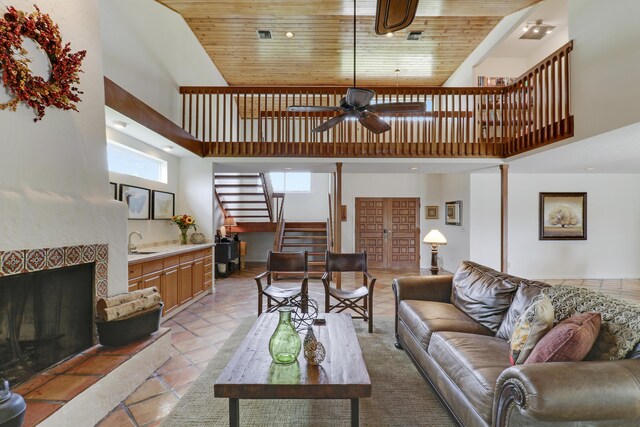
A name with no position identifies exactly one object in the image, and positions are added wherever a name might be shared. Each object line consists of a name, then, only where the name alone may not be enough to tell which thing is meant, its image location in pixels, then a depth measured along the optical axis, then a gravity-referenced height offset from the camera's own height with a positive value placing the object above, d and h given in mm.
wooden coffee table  1631 -865
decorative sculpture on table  1844 -790
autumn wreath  1886 +996
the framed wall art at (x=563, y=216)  6598 +61
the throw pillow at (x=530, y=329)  1725 -620
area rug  2039 -1313
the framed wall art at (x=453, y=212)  6969 +139
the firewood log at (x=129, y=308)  2484 -762
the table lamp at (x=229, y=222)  7512 -123
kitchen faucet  3773 -374
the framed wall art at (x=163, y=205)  4680 +183
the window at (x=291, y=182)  9078 +1009
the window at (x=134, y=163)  3915 +744
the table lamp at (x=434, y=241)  4555 -340
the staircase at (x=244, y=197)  7055 +491
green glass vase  1874 -752
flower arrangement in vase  5020 -103
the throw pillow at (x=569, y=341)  1492 -594
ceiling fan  2995 +1139
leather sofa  1295 -807
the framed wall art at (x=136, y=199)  3957 +225
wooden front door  8289 -320
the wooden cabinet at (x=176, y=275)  3401 -747
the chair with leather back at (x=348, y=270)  3744 -692
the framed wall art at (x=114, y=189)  3743 +321
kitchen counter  3317 -443
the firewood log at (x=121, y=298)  2523 -688
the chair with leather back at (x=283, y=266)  3857 -649
